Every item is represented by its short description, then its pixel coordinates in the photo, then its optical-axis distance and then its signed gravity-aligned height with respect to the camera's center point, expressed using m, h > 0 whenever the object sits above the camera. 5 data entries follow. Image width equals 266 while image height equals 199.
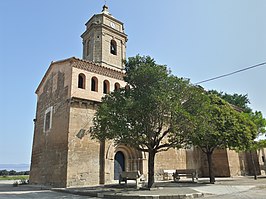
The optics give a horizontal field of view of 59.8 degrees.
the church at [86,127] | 15.71 +2.24
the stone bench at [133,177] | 12.70 -1.09
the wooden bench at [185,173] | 15.94 -1.21
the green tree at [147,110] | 11.42 +2.26
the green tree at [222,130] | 13.98 +1.54
